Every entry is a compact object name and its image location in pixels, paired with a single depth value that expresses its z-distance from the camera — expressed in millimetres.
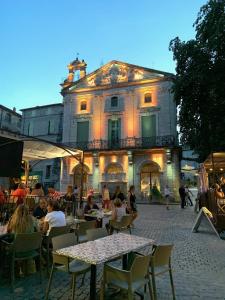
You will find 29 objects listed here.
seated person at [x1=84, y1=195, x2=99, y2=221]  7961
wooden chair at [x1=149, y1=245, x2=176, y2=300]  3486
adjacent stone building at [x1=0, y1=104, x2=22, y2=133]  32031
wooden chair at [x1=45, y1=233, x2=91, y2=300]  3619
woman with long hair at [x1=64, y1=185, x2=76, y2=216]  9930
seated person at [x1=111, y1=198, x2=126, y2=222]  7746
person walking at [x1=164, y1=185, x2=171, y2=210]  17494
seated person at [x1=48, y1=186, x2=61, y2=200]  11938
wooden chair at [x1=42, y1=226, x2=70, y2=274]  4758
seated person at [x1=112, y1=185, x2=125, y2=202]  11820
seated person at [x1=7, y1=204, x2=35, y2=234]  4598
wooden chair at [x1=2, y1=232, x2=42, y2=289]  4062
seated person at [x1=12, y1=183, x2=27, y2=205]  9133
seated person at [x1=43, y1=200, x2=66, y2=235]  5332
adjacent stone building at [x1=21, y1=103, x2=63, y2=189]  26828
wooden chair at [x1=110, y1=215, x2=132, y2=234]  7164
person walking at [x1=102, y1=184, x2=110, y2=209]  13727
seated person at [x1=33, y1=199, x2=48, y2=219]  6860
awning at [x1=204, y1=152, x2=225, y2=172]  9450
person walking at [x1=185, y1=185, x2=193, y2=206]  19570
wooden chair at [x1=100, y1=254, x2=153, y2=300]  2961
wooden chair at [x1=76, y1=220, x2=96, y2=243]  5605
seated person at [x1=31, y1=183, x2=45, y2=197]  10539
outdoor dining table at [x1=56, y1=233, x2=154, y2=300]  3168
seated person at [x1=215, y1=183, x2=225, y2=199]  9297
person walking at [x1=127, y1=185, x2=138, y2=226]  10220
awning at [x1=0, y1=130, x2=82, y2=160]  7734
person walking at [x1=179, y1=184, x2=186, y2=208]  17562
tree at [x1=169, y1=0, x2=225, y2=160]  13608
